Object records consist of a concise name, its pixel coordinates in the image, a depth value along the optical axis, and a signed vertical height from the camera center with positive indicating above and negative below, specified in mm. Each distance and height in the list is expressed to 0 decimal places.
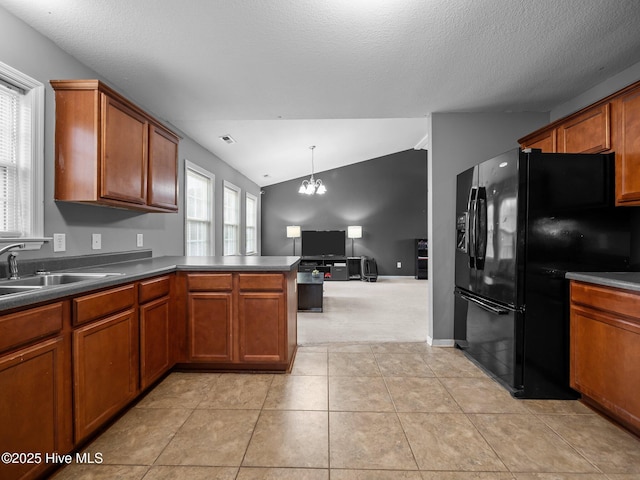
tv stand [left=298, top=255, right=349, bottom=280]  7773 -580
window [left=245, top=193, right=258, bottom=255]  7123 +397
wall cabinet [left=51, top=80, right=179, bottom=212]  1971 +627
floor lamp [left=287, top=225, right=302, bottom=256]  8102 +247
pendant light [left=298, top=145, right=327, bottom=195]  6436 +1133
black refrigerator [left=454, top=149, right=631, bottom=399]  2131 -27
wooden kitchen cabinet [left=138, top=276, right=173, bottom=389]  2016 -592
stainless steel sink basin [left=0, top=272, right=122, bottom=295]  1553 -214
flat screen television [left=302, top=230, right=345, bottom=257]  8133 -33
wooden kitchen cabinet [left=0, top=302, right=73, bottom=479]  1180 -585
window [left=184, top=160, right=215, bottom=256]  4111 +438
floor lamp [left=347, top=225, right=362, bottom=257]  8078 +249
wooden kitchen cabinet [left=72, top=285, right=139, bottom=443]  1510 -609
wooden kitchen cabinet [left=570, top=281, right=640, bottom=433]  1659 -613
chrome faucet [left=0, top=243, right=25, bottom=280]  1641 -128
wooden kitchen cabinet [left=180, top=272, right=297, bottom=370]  2432 -562
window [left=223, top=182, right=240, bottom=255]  5705 +432
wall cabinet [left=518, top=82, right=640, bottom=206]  1907 +719
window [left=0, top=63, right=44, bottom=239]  1776 +499
